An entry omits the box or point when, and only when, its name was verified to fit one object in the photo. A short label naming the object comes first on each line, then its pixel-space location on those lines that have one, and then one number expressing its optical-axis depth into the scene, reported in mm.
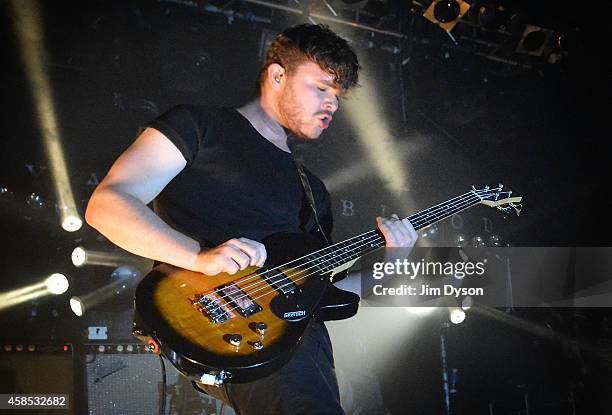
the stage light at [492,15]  5406
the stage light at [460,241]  6355
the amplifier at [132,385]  3885
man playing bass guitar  1702
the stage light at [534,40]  5707
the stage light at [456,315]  5801
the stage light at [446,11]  5320
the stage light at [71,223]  4480
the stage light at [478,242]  6230
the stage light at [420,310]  5867
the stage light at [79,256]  4277
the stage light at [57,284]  4273
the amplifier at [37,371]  3709
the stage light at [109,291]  4156
